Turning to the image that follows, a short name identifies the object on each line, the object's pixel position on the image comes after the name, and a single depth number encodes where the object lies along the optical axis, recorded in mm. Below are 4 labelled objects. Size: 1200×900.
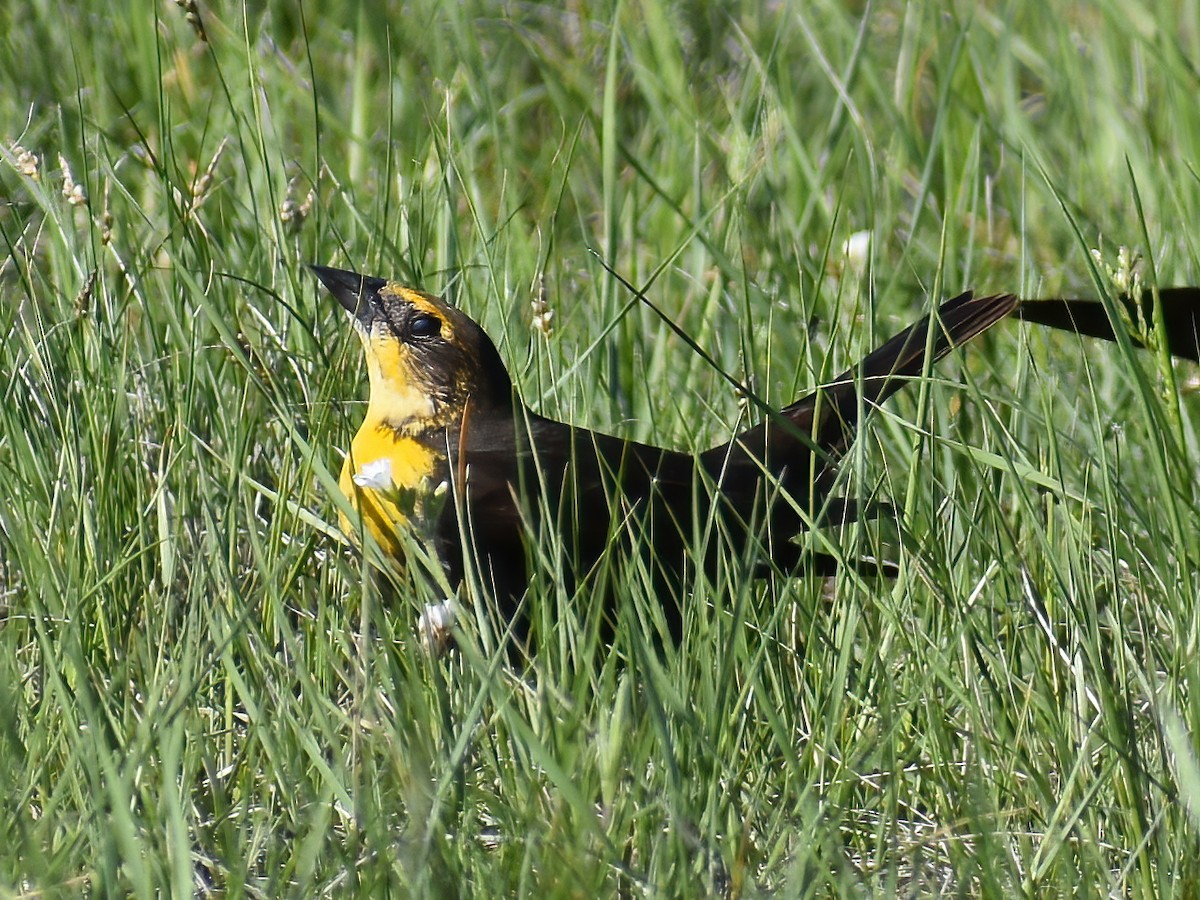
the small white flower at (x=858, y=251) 8834
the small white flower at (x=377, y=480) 4184
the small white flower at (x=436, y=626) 4770
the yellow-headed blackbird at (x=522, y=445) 6648
